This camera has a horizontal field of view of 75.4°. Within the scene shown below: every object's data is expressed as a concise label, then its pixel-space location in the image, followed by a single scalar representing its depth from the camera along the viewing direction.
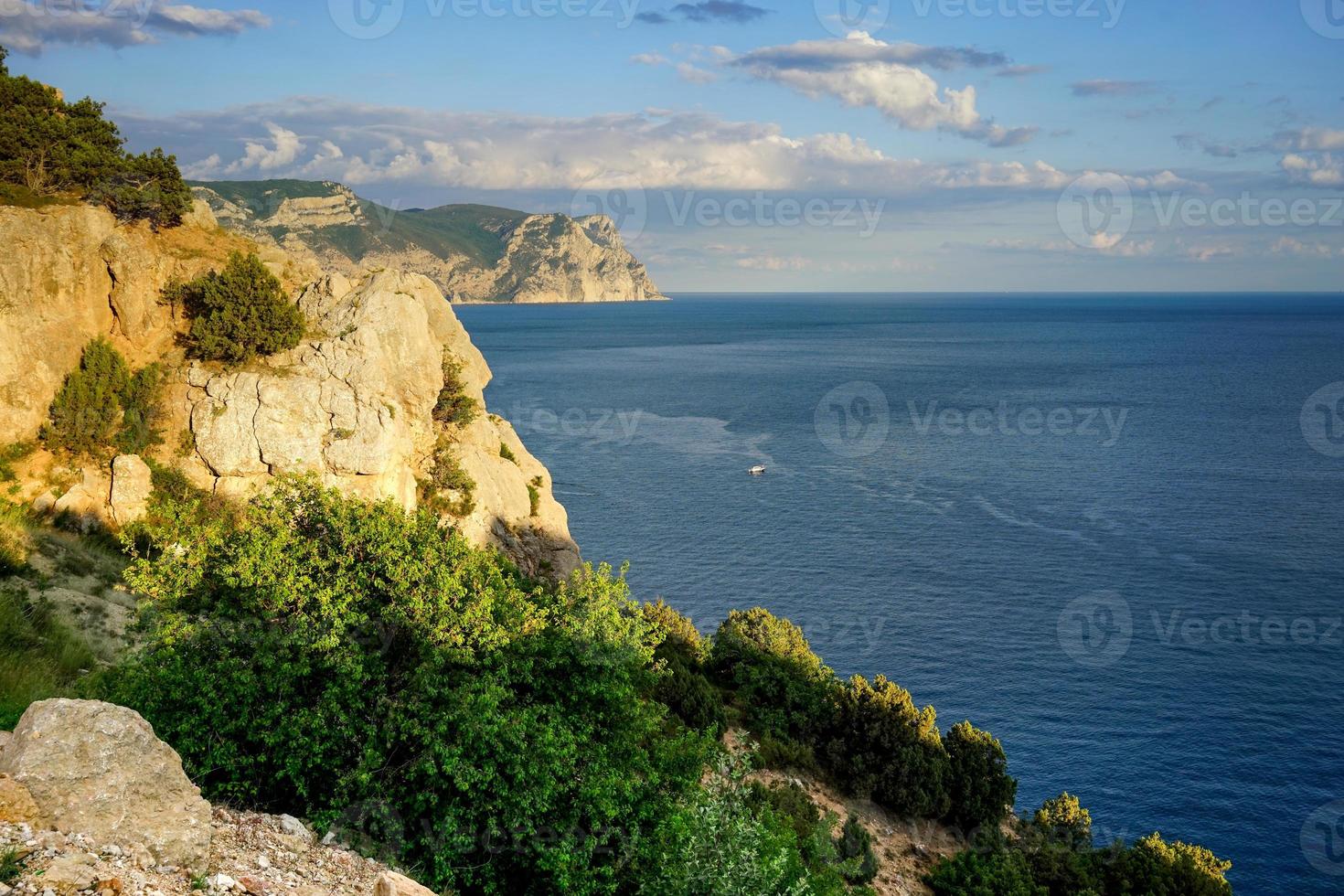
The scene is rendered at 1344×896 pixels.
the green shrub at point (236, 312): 35.62
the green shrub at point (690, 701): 36.97
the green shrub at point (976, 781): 38.34
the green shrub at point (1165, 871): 31.56
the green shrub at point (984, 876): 29.33
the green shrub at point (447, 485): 42.78
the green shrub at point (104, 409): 32.53
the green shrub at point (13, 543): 25.31
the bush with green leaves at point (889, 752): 37.78
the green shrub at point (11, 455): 31.08
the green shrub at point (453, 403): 46.59
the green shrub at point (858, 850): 30.11
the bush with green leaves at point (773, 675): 41.28
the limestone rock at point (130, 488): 32.53
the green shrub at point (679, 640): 43.33
